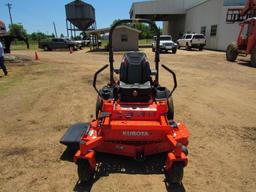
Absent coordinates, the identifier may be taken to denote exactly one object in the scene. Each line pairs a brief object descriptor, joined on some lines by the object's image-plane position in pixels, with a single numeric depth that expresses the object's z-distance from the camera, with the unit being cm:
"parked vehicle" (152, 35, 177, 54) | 1951
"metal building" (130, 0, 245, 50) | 2094
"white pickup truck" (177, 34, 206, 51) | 2140
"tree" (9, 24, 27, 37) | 5283
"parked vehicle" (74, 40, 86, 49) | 2645
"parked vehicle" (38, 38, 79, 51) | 2503
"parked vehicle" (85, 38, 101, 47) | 2547
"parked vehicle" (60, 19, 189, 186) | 254
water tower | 3564
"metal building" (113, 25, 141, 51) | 2192
